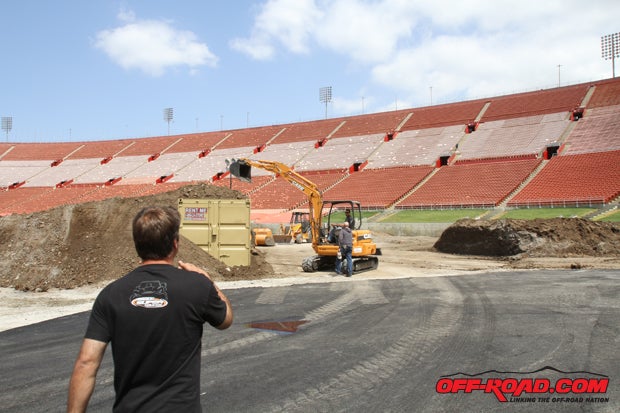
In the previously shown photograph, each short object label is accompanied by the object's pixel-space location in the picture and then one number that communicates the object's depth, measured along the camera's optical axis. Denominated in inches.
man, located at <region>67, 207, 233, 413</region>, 96.3
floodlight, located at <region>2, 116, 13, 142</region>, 4451.3
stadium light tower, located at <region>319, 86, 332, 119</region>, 3799.7
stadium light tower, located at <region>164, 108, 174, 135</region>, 4347.9
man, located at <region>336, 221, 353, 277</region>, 639.1
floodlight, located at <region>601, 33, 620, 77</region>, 2731.3
